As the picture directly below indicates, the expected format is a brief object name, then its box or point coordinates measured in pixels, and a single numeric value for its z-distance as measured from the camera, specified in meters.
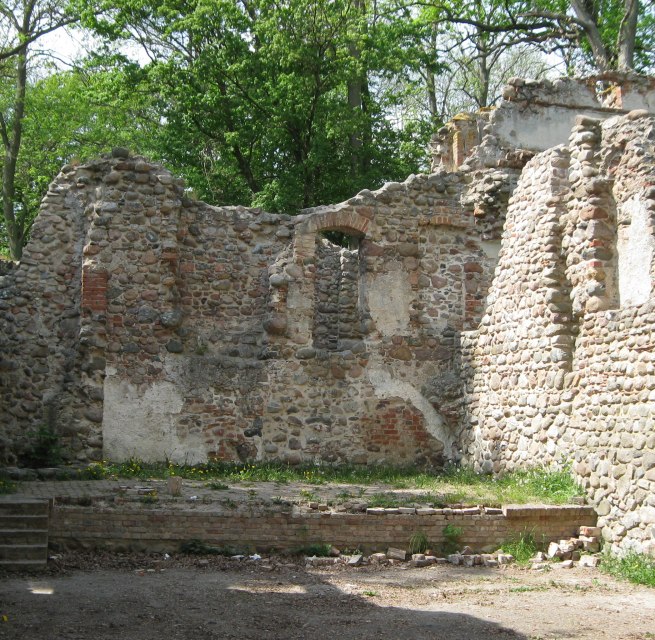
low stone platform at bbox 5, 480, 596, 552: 9.02
